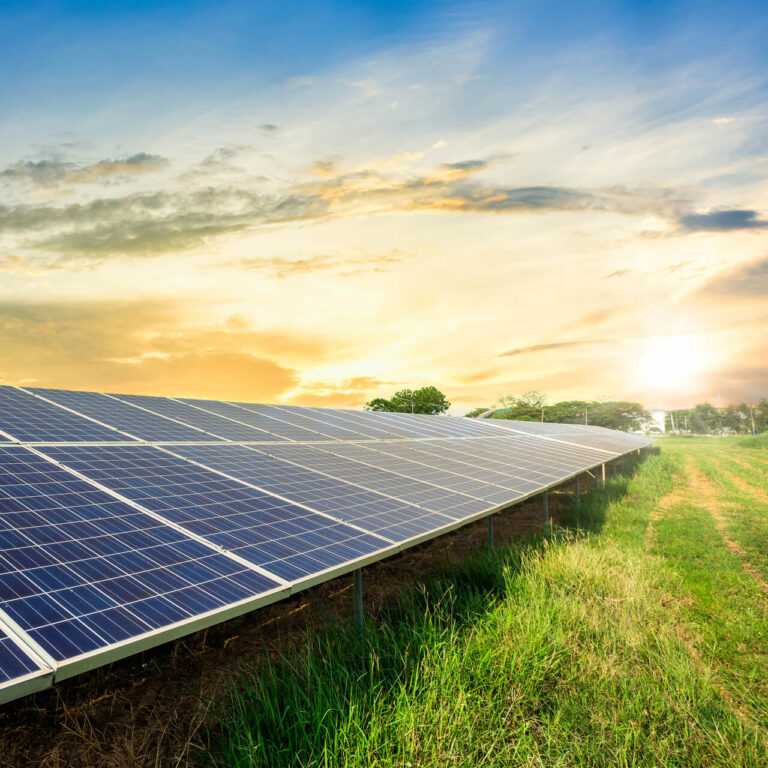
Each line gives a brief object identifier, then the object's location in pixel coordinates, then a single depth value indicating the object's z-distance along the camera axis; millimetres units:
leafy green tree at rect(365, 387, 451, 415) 112688
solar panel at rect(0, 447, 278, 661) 4488
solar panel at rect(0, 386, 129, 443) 10352
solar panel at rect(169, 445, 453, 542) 8461
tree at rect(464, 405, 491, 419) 138900
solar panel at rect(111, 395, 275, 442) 14613
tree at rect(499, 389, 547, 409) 153125
